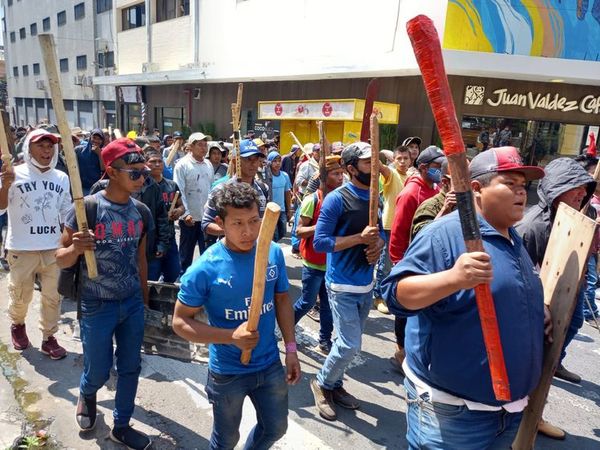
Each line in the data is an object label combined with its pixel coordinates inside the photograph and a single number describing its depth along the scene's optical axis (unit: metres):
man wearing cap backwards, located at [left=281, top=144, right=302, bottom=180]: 10.61
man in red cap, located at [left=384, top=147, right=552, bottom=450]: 1.83
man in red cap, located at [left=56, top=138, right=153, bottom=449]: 2.80
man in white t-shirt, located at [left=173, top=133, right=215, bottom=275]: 5.79
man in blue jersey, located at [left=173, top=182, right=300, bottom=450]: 2.19
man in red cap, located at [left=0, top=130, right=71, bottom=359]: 4.00
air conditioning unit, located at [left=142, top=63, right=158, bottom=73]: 24.11
